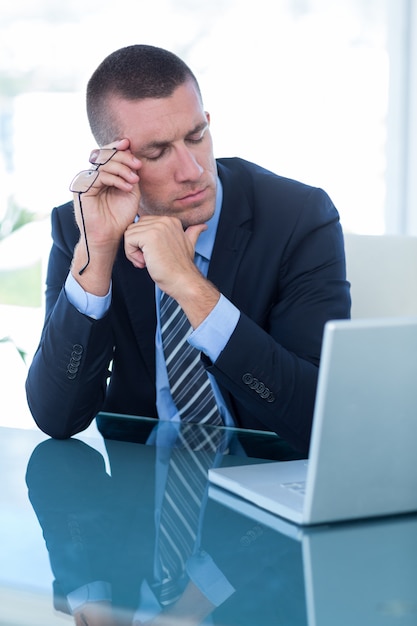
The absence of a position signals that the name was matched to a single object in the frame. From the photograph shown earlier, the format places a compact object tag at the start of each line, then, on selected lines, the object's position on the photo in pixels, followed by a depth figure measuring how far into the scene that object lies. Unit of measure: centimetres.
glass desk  199
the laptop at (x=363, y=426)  212
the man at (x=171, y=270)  257
